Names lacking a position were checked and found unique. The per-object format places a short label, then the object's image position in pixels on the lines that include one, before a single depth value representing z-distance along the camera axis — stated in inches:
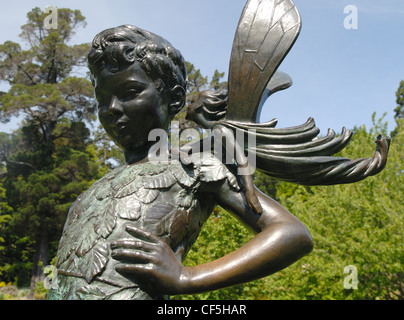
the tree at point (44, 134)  575.4
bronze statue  32.4
